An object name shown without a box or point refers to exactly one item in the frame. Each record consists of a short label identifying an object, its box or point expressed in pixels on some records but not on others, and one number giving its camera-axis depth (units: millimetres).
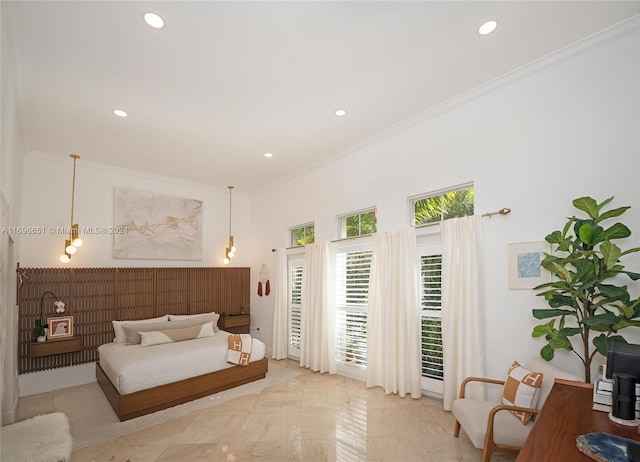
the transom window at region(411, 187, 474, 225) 3736
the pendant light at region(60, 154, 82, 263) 4632
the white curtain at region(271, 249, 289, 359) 5969
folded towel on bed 4605
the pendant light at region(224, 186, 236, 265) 6438
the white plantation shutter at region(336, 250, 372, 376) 4727
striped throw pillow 2526
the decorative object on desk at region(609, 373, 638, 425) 1740
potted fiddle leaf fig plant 2307
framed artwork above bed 5588
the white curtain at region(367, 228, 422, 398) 3955
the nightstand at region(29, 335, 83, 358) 4398
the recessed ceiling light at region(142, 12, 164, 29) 2381
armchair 2373
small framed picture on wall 3013
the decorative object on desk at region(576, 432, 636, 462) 1361
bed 3697
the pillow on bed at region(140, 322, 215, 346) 4789
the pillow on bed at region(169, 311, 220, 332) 5555
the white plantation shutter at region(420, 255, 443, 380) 3875
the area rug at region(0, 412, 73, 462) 2398
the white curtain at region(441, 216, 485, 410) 3351
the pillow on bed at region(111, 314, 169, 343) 4922
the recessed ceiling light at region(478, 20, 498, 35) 2551
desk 1446
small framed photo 4586
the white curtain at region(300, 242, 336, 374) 5051
